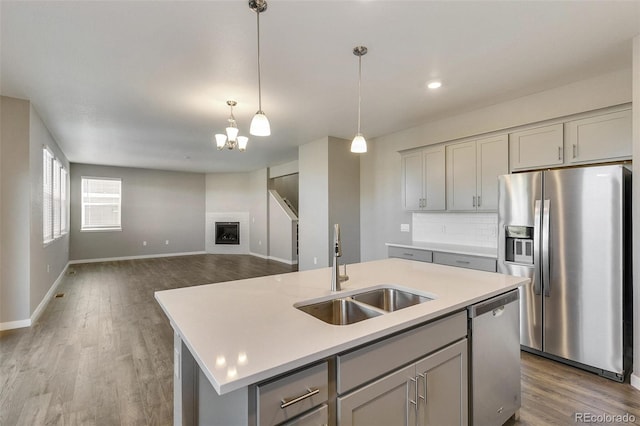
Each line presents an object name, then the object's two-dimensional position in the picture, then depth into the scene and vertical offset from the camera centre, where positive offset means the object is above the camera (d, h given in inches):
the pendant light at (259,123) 77.2 +23.5
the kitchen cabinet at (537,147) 120.8 +26.8
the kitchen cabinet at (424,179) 159.9 +18.0
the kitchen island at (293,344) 37.1 -18.3
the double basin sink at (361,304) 64.7 -21.1
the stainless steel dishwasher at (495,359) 65.1 -34.0
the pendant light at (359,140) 96.7 +23.1
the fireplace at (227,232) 386.0 -25.2
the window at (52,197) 177.0 +10.9
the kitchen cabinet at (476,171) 137.8 +19.3
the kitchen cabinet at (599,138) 106.2 +27.0
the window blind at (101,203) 317.1 +10.0
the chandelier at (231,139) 135.6 +35.4
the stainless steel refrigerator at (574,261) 95.3 -17.0
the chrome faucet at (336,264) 69.4 -12.0
